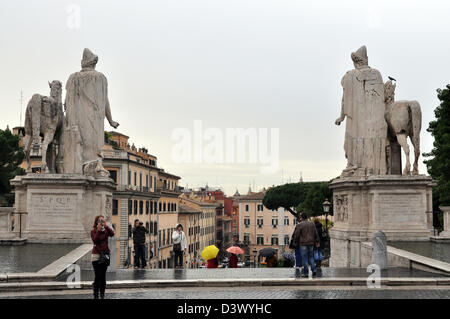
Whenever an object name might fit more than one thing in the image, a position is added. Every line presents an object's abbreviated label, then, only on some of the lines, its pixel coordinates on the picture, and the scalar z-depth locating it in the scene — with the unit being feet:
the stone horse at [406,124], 64.90
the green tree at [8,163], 149.07
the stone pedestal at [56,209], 60.23
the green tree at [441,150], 118.21
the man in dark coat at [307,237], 48.29
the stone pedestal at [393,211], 62.54
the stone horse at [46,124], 62.95
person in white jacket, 61.00
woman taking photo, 36.37
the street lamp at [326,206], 106.32
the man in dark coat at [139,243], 58.49
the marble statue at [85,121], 64.13
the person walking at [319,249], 59.28
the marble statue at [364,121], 65.98
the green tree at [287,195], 283.18
